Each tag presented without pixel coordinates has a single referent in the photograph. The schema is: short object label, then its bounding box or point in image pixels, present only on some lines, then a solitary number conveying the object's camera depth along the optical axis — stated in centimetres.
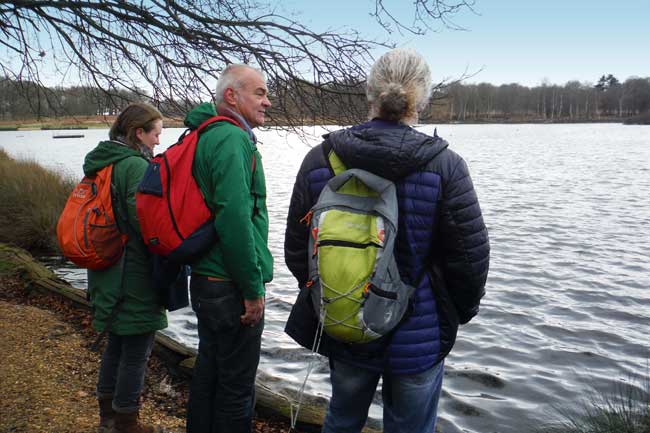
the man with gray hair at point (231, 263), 242
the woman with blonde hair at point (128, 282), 294
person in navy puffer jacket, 204
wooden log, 382
